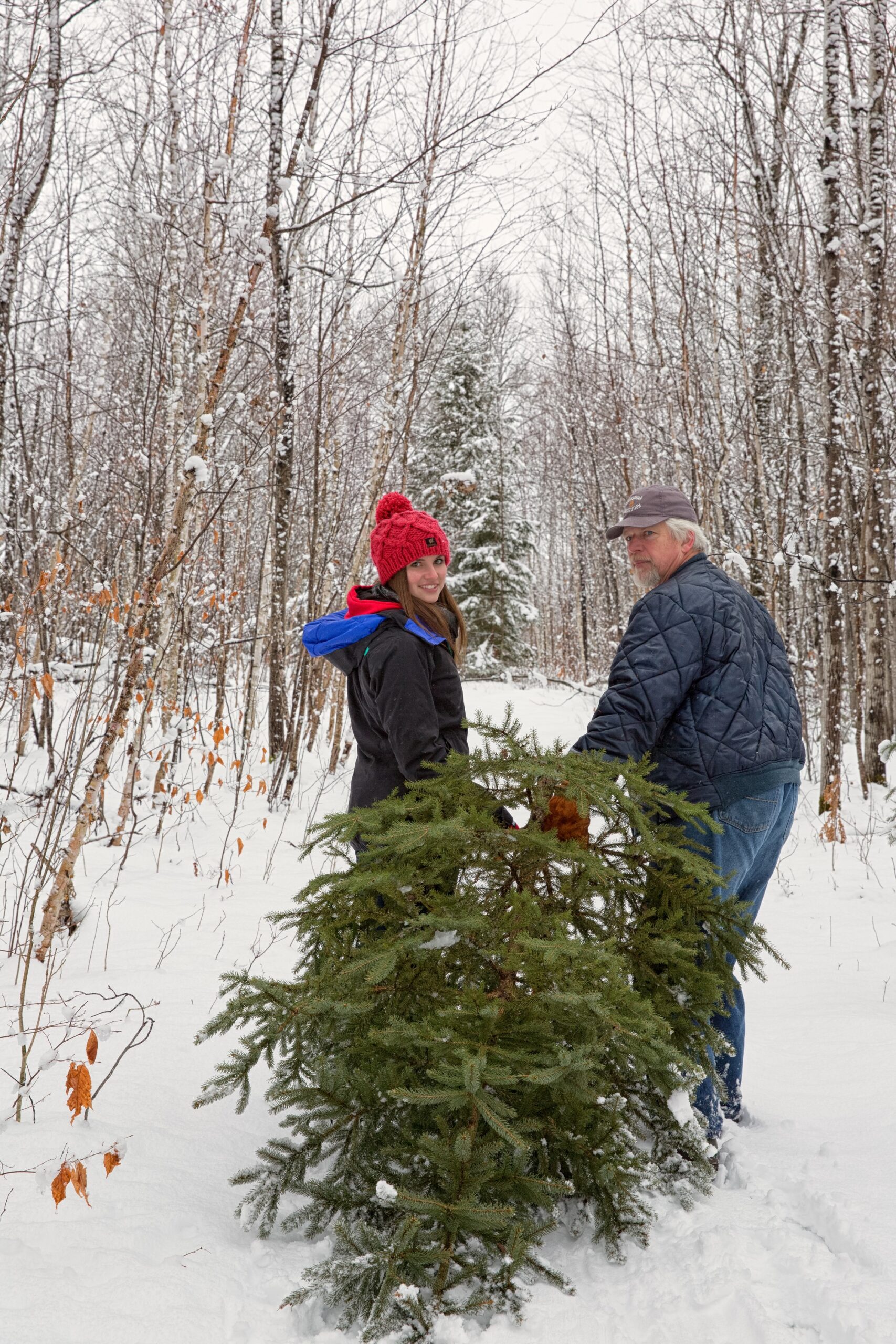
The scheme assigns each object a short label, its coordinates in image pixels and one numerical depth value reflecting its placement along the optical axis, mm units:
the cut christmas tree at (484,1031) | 1858
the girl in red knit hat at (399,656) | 2701
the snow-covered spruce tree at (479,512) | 20094
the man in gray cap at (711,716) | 2551
